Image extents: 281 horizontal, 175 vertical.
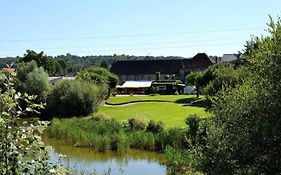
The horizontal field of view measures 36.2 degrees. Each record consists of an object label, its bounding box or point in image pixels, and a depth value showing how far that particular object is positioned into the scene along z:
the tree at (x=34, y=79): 43.03
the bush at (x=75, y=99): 39.69
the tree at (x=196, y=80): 45.88
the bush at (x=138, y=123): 27.64
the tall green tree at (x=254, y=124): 8.89
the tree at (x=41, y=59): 76.62
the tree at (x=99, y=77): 46.03
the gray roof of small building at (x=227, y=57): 83.07
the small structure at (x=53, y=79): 66.70
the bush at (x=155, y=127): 26.11
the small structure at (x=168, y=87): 61.21
